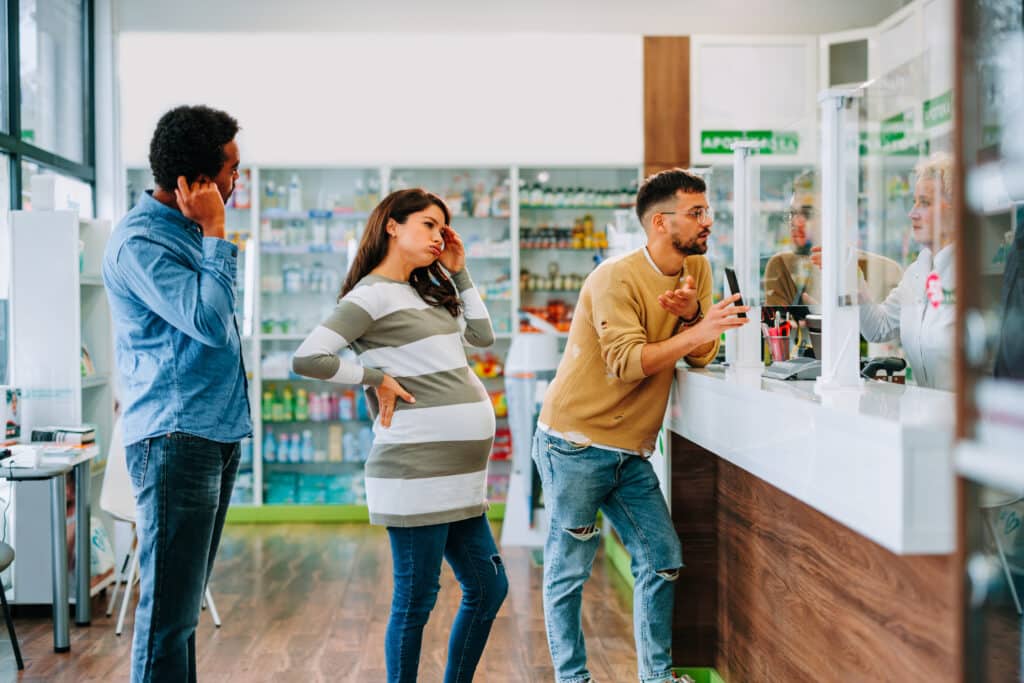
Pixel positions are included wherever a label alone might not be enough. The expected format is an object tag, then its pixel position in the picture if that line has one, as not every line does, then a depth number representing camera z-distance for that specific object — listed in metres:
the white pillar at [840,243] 2.13
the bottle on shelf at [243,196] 6.45
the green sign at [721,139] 6.37
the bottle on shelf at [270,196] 6.59
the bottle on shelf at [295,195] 6.54
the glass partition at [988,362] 1.14
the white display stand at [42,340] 4.08
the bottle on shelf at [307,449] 6.49
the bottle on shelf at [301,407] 6.47
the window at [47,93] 4.53
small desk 3.53
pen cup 2.85
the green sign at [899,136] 2.32
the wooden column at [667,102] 6.31
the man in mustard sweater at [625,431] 2.57
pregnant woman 2.28
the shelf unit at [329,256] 6.45
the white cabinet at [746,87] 6.34
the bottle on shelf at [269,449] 6.46
